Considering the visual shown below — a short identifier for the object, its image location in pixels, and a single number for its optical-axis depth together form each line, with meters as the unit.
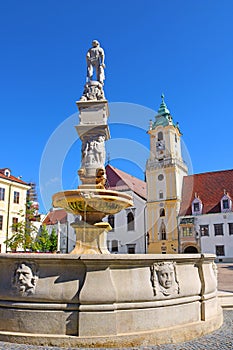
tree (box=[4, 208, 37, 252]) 31.93
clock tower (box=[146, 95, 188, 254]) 44.00
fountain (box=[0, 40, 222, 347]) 4.51
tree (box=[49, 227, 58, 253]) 42.35
